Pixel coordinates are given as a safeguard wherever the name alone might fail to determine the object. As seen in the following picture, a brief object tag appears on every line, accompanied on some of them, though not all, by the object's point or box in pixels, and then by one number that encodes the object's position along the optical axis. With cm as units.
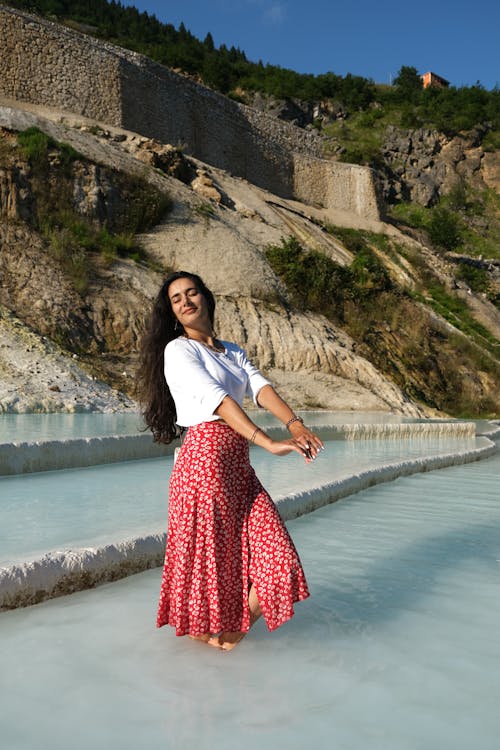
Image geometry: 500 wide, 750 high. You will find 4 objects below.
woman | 230
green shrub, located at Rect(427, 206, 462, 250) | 3934
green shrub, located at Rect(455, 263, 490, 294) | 3328
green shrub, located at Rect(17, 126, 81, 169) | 1619
